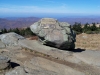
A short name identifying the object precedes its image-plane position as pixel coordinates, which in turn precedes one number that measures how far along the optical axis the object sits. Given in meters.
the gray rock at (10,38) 12.47
